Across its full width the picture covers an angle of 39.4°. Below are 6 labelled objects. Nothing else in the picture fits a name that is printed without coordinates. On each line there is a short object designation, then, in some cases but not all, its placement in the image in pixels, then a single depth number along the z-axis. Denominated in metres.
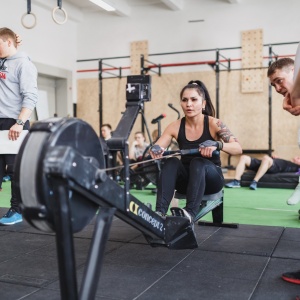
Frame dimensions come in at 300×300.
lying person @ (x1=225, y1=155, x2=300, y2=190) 6.12
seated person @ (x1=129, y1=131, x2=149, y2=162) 6.61
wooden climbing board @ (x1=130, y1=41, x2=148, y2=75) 9.18
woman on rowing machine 2.50
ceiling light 7.97
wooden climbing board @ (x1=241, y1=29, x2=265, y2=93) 8.24
